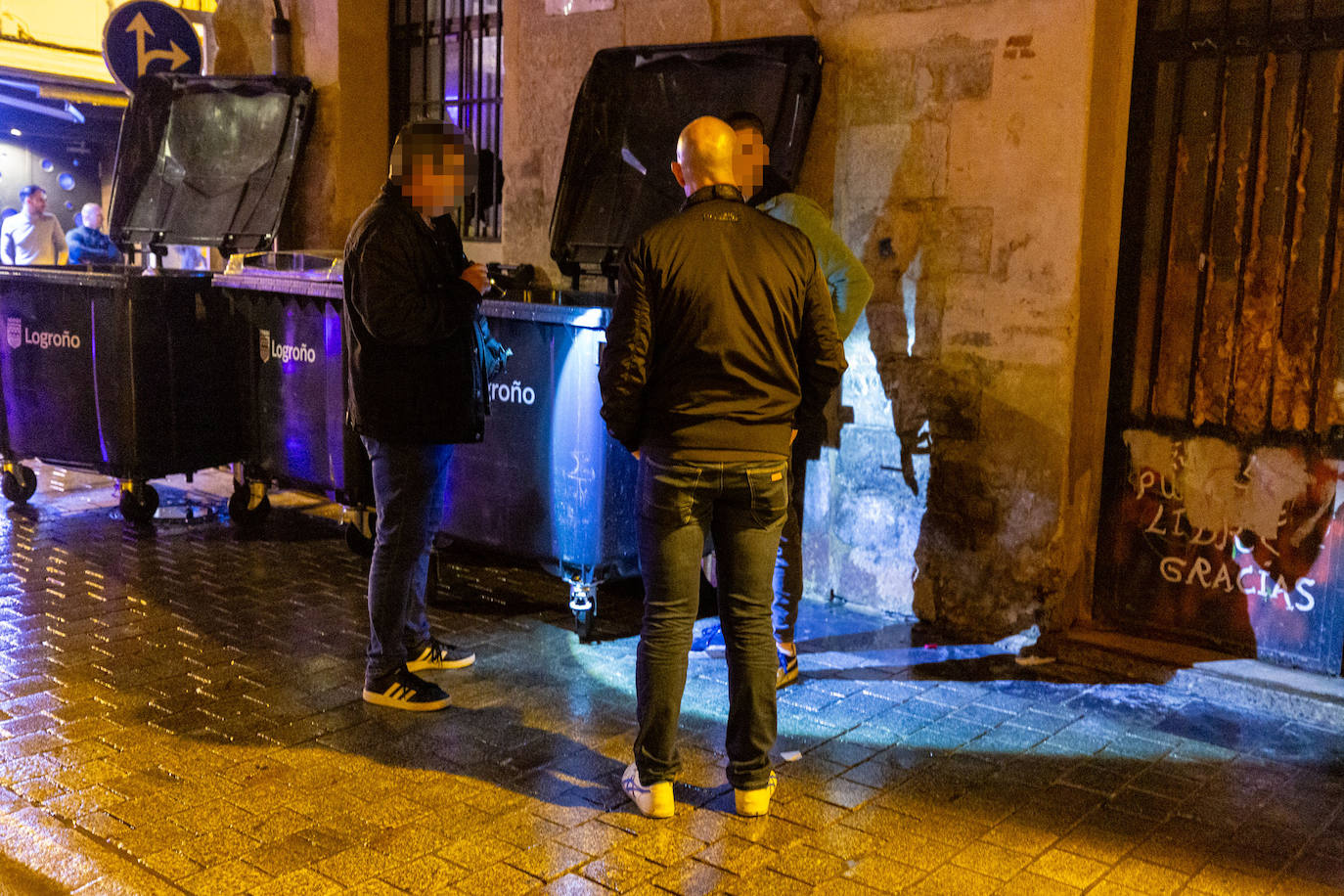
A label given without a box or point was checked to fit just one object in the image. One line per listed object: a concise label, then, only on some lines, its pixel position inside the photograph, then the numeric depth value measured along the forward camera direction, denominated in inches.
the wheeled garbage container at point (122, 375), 287.6
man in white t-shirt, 537.0
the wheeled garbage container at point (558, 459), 216.8
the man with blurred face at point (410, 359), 169.8
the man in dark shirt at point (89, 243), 467.5
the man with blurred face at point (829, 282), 190.9
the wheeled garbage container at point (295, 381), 269.0
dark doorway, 197.5
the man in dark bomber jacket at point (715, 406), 138.7
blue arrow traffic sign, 376.5
